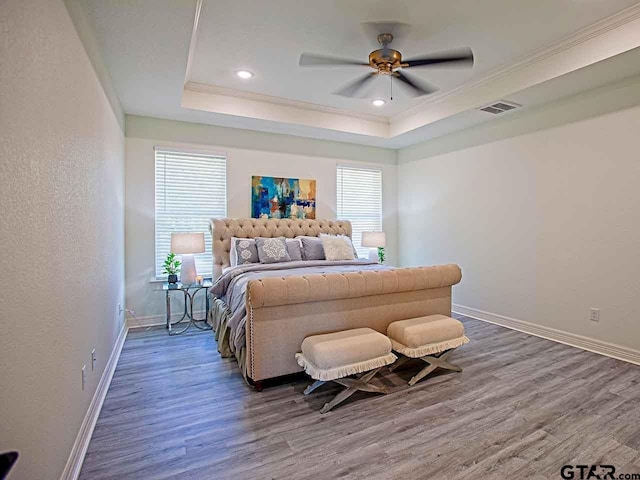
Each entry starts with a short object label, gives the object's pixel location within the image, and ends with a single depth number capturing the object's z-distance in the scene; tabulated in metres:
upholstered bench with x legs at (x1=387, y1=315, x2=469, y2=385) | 2.90
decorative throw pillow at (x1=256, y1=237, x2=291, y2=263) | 4.43
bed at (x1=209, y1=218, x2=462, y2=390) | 2.72
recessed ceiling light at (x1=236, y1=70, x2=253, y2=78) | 3.88
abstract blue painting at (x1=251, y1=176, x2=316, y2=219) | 5.25
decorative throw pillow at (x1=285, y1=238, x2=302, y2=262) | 4.71
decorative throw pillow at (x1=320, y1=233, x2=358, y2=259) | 5.02
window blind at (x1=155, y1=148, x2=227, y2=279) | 4.74
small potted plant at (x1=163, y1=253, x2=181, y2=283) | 4.43
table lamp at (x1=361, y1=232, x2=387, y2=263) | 5.62
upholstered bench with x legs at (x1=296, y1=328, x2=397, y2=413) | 2.50
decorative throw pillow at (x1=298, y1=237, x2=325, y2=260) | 4.82
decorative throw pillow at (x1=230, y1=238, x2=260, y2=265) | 4.47
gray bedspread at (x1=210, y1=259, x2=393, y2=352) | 3.01
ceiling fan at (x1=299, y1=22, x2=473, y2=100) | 2.87
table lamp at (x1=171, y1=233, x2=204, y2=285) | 4.34
